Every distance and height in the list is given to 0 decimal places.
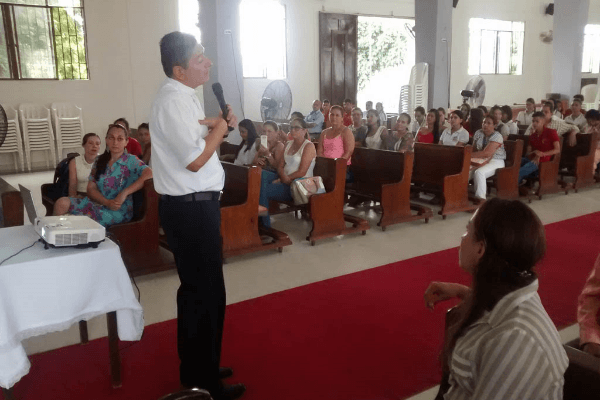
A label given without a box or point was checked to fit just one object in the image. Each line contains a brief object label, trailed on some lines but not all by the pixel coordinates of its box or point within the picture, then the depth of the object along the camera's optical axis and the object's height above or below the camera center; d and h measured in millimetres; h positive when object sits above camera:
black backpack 4430 -703
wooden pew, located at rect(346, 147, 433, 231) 5074 -915
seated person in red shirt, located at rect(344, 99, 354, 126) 9992 -427
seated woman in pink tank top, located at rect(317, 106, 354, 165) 5617 -525
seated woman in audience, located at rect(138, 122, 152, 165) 5759 -473
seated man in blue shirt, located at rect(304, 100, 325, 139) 10023 -574
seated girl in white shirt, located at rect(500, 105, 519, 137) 7641 -474
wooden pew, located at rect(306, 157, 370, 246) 4613 -998
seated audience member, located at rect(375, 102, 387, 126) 10000 -480
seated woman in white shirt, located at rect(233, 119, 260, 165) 5398 -508
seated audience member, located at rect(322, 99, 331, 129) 10033 -445
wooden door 12672 +804
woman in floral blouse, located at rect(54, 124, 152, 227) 3826 -647
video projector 2109 -532
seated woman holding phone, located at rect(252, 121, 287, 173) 5219 -598
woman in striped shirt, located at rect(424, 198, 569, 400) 1089 -479
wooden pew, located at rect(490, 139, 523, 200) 5973 -953
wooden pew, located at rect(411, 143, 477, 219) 5453 -889
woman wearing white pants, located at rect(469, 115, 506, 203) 5898 -777
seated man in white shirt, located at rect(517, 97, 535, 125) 9586 -513
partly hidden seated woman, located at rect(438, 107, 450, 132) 7738 -487
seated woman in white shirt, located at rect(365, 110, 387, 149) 6670 -524
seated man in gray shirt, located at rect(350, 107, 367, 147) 7202 -522
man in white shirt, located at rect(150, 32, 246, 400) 2062 -398
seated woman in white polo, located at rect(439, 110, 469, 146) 6344 -543
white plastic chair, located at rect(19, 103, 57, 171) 8780 -519
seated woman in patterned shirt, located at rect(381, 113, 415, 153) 6051 -563
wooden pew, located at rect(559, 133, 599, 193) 6691 -950
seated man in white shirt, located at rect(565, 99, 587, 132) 8236 -492
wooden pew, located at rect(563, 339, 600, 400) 1311 -701
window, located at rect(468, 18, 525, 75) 15258 +1126
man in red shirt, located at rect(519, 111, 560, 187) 6324 -720
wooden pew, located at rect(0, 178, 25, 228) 3242 -659
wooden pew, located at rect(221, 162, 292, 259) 4145 -954
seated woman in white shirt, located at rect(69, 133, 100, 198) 4277 -583
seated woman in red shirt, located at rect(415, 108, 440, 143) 6754 -535
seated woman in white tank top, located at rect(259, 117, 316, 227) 4938 -705
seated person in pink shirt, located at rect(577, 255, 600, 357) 1507 -659
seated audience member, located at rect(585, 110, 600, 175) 7168 -493
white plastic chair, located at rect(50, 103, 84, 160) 9078 -500
